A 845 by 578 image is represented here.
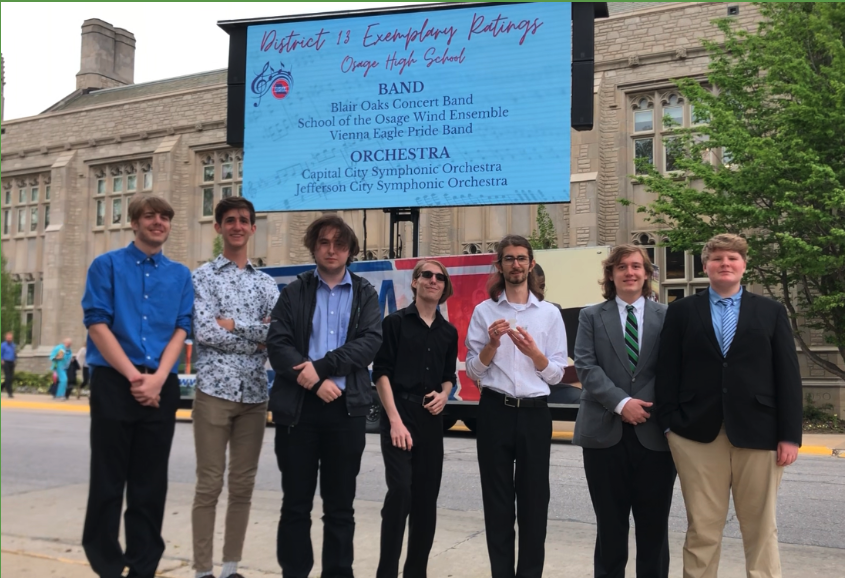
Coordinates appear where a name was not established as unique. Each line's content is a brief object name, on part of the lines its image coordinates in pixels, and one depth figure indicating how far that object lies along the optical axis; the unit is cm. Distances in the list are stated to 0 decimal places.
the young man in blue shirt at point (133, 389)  393
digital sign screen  1186
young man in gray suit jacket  411
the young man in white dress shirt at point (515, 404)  420
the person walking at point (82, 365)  2338
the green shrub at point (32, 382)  2833
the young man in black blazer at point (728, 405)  381
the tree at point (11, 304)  3003
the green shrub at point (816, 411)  1717
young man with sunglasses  427
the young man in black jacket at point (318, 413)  414
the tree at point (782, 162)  1485
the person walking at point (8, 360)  2305
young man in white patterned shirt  430
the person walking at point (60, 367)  2472
